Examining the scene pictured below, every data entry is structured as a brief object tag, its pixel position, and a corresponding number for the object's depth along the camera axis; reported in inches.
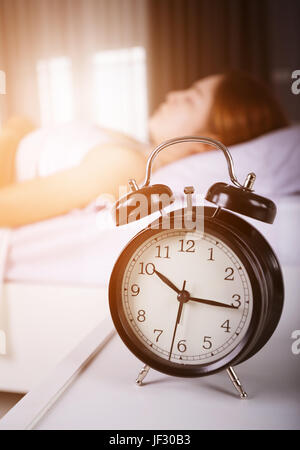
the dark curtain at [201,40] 105.7
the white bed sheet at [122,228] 30.4
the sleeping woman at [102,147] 35.5
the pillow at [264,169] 32.5
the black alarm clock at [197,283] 14.2
